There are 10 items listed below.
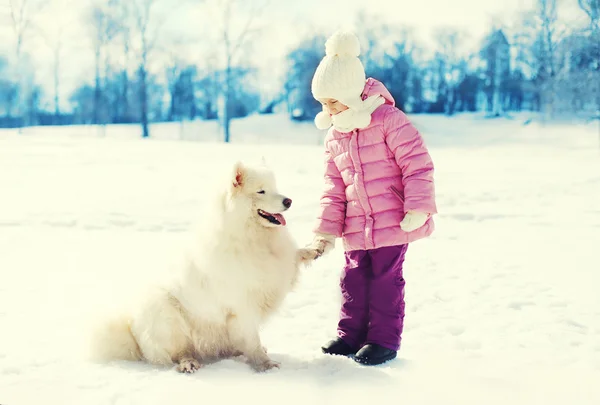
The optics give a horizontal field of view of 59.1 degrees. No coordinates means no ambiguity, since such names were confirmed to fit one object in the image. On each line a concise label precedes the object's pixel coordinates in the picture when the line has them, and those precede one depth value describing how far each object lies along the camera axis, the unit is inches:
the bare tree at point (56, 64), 1104.8
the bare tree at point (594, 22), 1055.0
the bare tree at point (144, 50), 1103.0
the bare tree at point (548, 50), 1172.5
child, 117.3
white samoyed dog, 111.6
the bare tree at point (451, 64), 1635.1
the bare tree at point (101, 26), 1106.1
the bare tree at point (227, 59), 1075.3
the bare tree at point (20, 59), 1040.2
